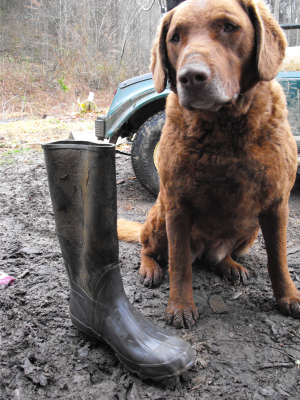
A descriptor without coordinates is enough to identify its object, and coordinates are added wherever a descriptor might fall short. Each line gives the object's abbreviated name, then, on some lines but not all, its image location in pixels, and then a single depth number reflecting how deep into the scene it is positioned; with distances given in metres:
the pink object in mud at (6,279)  2.15
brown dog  1.59
